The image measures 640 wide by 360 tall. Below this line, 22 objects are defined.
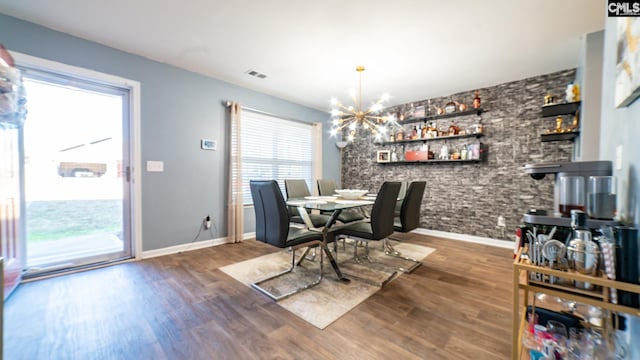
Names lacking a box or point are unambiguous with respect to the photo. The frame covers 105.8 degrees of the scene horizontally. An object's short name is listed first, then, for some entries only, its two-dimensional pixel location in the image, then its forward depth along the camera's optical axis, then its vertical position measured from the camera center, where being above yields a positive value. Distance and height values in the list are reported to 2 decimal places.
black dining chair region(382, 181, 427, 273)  2.80 -0.42
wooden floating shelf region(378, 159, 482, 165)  4.07 +0.27
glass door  2.55 +0.00
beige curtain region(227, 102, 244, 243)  3.85 -0.16
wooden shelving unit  0.82 -0.44
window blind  4.23 +0.51
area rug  1.93 -1.07
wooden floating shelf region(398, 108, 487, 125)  4.01 +1.09
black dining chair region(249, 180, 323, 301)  2.12 -0.48
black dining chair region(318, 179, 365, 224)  3.39 -0.53
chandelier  2.92 +0.79
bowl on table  3.12 -0.24
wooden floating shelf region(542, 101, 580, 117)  2.78 +0.82
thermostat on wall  3.64 +0.45
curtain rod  3.86 +1.13
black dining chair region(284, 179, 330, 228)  3.21 -0.31
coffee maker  1.19 +0.03
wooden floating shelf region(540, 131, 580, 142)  2.95 +0.52
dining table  2.35 -0.32
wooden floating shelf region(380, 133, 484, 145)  4.02 +0.69
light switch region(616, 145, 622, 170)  1.14 +0.10
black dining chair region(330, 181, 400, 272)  2.38 -0.47
